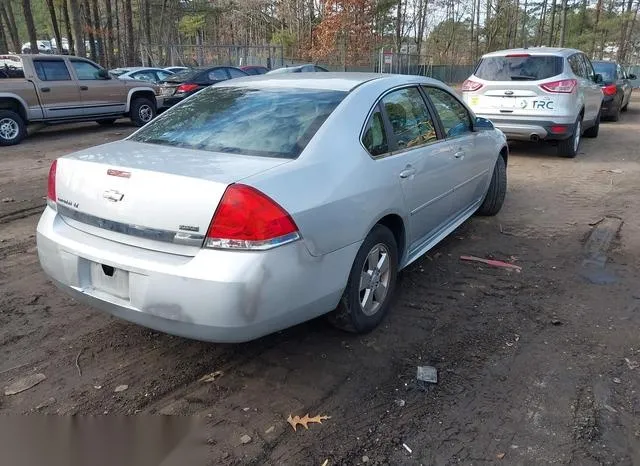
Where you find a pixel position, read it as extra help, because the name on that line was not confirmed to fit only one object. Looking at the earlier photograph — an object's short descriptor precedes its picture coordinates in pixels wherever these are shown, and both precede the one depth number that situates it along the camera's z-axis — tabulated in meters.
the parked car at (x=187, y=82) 14.84
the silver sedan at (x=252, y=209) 2.58
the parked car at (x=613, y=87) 14.52
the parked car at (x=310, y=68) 17.87
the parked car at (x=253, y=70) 18.17
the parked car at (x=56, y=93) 11.30
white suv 8.99
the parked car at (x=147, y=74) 18.91
